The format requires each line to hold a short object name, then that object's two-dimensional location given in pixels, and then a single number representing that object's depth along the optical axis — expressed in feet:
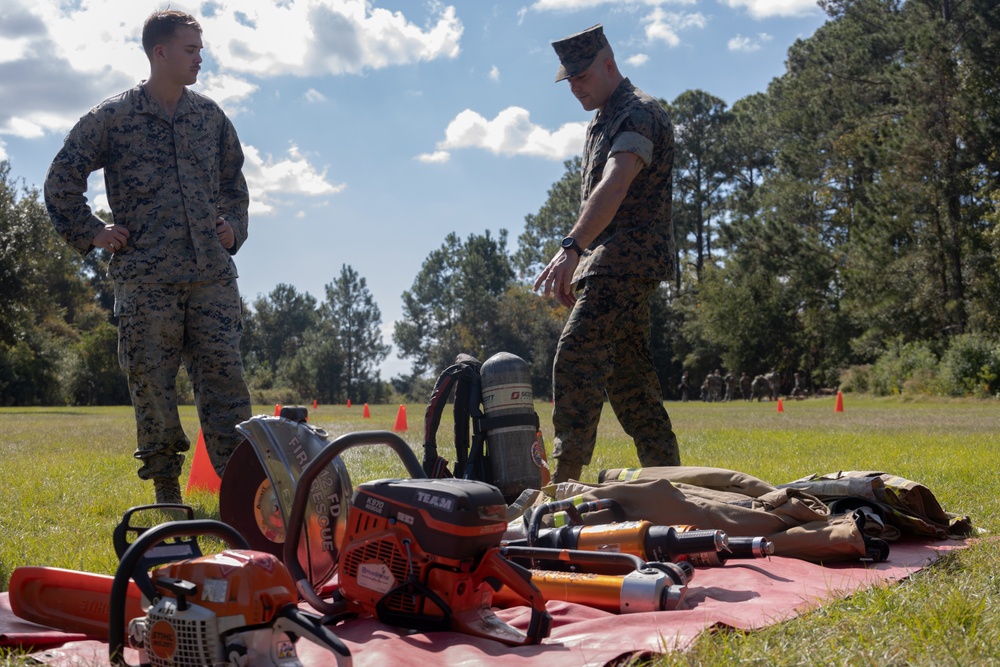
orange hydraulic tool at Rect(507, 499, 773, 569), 11.74
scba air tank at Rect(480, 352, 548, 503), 16.71
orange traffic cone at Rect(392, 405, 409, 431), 48.49
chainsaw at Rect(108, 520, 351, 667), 6.96
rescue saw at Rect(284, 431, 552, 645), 8.74
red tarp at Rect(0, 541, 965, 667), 8.36
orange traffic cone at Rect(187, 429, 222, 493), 22.20
